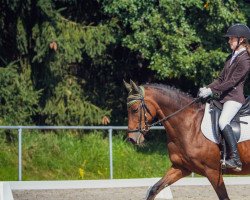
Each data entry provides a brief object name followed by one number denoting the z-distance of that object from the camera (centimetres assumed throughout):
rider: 1933
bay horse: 1937
